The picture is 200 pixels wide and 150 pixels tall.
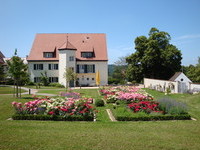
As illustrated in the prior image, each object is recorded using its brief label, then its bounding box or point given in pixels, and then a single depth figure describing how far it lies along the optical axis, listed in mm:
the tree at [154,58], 41650
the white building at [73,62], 42438
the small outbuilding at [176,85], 26241
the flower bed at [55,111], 10523
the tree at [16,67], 21812
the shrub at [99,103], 16048
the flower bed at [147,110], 10930
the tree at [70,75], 30141
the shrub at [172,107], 11761
